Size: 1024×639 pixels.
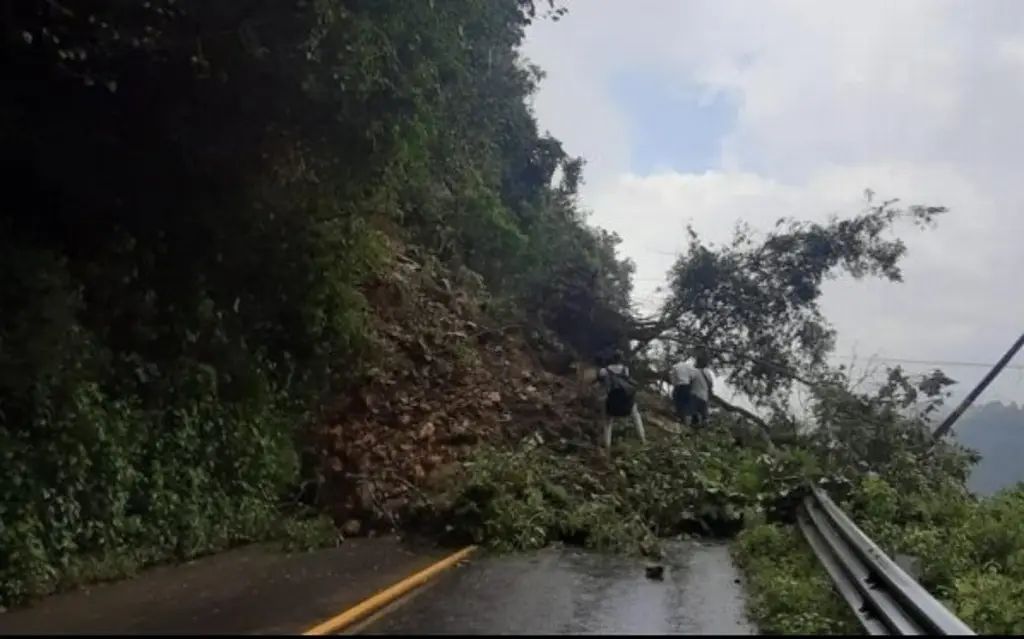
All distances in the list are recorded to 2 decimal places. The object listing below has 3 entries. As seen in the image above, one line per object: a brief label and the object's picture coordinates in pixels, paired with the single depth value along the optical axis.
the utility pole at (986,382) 22.38
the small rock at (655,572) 11.24
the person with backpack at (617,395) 18.56
